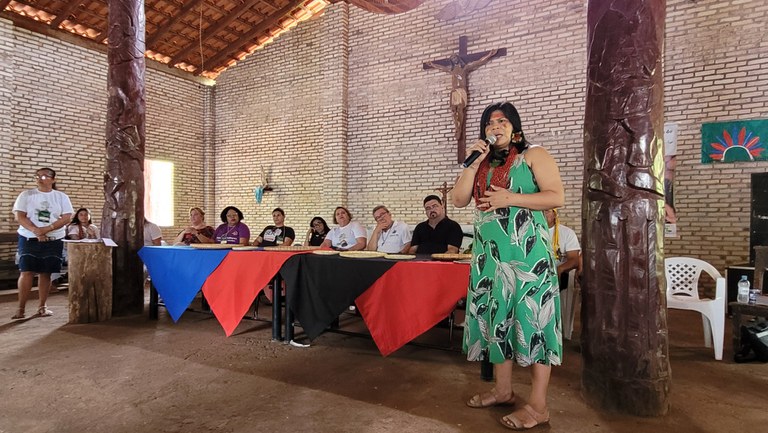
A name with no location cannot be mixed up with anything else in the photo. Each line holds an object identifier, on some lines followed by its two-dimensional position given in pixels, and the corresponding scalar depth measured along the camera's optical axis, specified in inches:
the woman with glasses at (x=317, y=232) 255.6
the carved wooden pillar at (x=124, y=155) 216.8
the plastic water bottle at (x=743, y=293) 150.1
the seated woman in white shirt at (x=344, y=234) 223.5
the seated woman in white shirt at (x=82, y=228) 301.9
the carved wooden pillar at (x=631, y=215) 100.5
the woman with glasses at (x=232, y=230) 246.7
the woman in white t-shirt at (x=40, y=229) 199.6
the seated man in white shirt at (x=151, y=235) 247.8
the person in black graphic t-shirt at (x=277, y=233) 256.5
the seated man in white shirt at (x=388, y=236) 208.1
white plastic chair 152.5
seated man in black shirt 197.0
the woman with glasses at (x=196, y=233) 253.3
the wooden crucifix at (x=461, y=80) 322.3
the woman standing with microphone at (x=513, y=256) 90.0
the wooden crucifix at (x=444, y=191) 302.7
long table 128.0
